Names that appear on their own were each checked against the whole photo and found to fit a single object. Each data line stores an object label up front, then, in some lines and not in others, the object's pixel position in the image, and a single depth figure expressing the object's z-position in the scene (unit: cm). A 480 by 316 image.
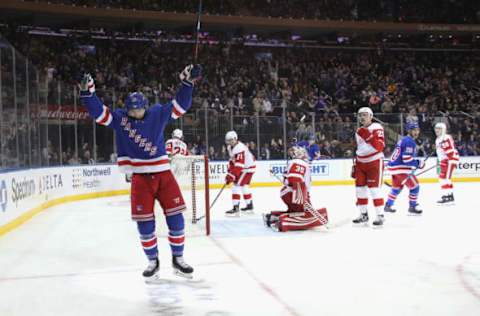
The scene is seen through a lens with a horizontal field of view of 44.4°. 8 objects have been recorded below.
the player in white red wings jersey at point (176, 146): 1105
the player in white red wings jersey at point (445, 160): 1084
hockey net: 806
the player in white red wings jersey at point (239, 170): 966
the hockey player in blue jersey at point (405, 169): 921
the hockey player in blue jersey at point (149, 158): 469
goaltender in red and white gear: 743
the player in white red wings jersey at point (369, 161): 773
